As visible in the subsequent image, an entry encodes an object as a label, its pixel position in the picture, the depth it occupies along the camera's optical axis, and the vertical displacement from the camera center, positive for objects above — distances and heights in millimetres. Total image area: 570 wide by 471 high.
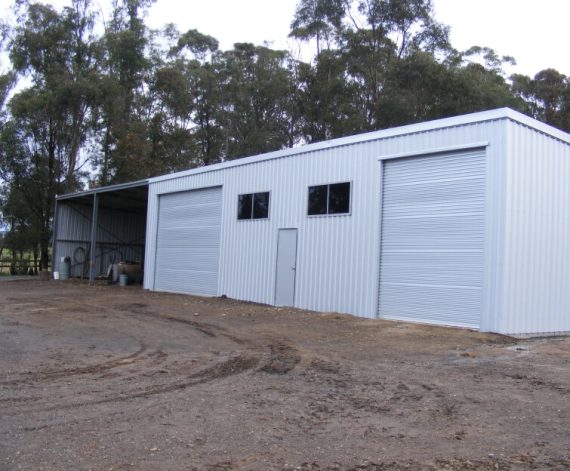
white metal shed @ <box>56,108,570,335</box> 12531 +1130
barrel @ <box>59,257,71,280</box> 31719 -961
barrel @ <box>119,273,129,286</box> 27853 -1266
